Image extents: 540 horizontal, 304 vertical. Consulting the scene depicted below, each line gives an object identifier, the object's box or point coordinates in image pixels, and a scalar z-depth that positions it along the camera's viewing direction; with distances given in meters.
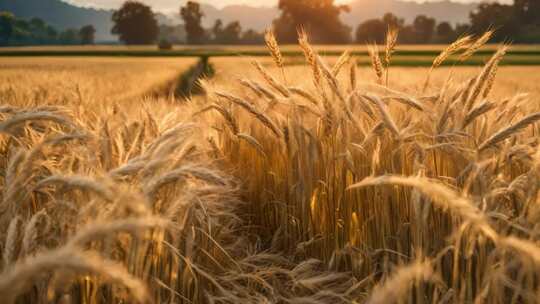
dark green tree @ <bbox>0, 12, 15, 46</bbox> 68.38
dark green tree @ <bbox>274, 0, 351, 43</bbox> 74.81
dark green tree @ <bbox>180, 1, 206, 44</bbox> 86.06
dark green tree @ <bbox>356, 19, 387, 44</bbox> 69.99
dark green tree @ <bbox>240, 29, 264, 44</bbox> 88.29
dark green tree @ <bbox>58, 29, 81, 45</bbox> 99.06
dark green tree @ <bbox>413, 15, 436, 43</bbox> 76.81
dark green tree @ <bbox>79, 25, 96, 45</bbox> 95.25
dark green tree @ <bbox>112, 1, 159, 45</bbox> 77.75
